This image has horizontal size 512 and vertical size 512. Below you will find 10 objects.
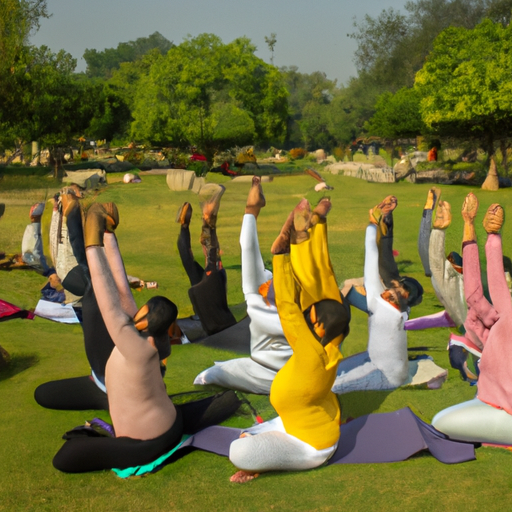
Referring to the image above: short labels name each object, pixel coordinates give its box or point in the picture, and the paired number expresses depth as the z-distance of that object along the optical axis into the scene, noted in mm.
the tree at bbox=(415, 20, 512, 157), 21750
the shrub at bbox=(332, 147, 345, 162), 48766
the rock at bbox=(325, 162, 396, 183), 24406
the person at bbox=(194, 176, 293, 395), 5137
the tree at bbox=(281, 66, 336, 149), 57719
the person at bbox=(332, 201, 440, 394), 5207
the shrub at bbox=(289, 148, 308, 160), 46141
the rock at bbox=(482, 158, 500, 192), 21656
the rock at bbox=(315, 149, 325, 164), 39884
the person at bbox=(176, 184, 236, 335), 6672
